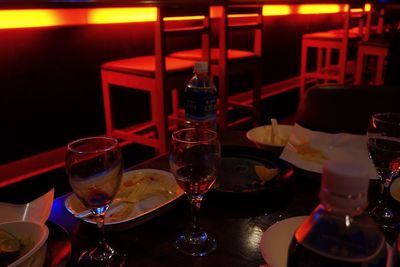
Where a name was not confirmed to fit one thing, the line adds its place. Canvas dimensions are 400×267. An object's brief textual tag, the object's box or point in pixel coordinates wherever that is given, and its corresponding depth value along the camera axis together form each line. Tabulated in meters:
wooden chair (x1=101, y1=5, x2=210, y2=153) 2.00
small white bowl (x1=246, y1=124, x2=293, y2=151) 0.92
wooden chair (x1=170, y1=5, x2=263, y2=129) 2.39
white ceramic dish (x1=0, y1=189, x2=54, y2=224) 0.64
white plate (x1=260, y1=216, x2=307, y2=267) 0.52
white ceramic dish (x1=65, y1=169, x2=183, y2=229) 0.63
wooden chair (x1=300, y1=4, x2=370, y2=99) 3.56
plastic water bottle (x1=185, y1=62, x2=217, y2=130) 1.04
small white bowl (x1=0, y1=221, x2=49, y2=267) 0.48
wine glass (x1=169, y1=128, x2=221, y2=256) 0.60
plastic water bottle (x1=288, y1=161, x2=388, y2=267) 0.33
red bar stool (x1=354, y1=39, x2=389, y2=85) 3.41
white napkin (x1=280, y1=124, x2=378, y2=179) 0.84
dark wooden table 0.57
